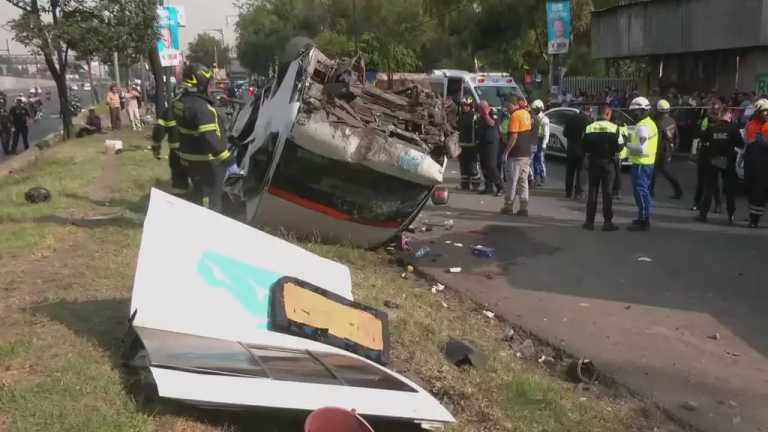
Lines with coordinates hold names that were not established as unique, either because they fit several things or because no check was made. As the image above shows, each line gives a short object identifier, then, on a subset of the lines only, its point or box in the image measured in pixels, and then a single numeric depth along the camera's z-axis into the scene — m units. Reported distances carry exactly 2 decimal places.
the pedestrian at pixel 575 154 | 12.71
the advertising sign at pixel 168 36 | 18.77
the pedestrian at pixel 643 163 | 9.96
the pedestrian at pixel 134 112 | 24.39
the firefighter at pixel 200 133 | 7.67
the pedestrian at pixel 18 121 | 21.59
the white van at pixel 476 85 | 21.83
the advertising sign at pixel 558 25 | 23.75
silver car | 17.93
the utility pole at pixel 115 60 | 20.59
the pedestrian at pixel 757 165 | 9.98
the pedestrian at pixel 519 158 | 11.35
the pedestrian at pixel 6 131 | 21.39
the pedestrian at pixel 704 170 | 10.85
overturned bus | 7.95
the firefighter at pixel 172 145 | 8.31
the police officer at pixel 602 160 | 10.06
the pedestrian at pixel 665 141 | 12.12
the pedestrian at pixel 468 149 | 13.70
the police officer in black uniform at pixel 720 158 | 10.52
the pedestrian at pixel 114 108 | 25.02
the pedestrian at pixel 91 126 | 22.91
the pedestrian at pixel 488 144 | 13.05
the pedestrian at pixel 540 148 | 14.20
